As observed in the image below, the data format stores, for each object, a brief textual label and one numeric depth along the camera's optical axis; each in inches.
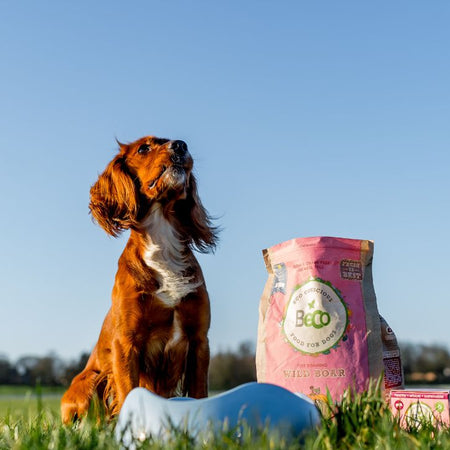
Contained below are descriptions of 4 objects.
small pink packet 93.8
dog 105.8
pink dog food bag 107.0
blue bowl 67.6
